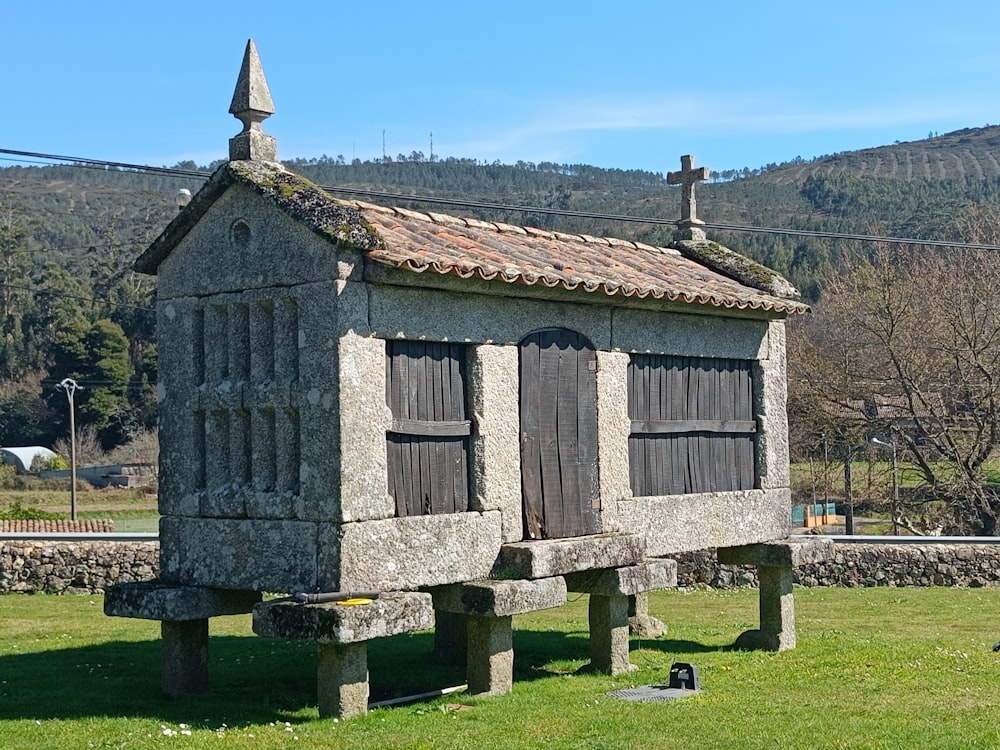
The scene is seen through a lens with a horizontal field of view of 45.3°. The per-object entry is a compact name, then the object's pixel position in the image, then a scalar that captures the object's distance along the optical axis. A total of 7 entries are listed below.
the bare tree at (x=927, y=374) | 23.41
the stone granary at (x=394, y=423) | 7.17
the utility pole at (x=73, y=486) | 30.73
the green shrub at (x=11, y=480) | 44.78
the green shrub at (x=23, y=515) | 27.23
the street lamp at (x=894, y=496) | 22.61
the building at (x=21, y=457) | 48.67
